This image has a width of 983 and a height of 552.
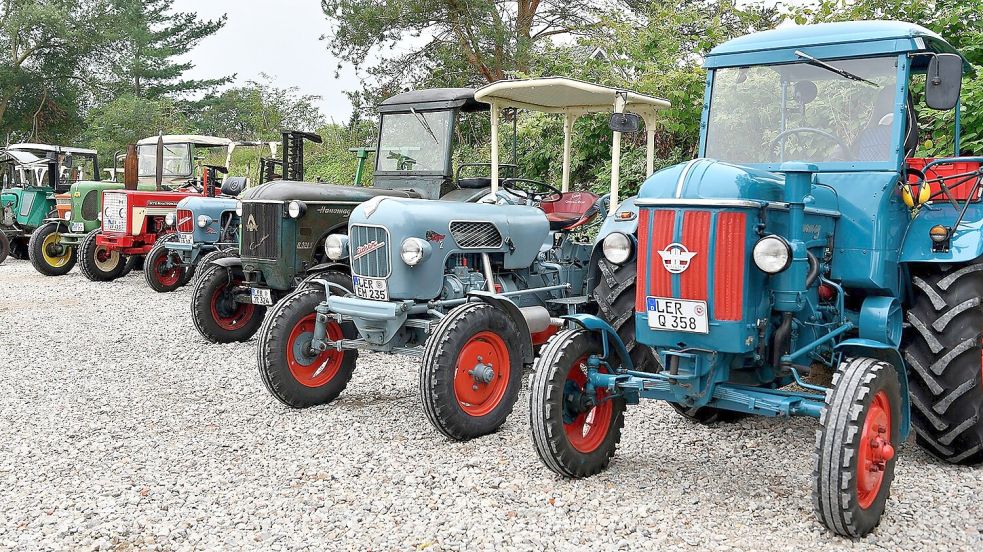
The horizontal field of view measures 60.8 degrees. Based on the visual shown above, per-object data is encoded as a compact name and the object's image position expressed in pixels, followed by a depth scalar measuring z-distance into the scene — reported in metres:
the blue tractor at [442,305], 4.59
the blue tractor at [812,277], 3.33
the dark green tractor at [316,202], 6.66
